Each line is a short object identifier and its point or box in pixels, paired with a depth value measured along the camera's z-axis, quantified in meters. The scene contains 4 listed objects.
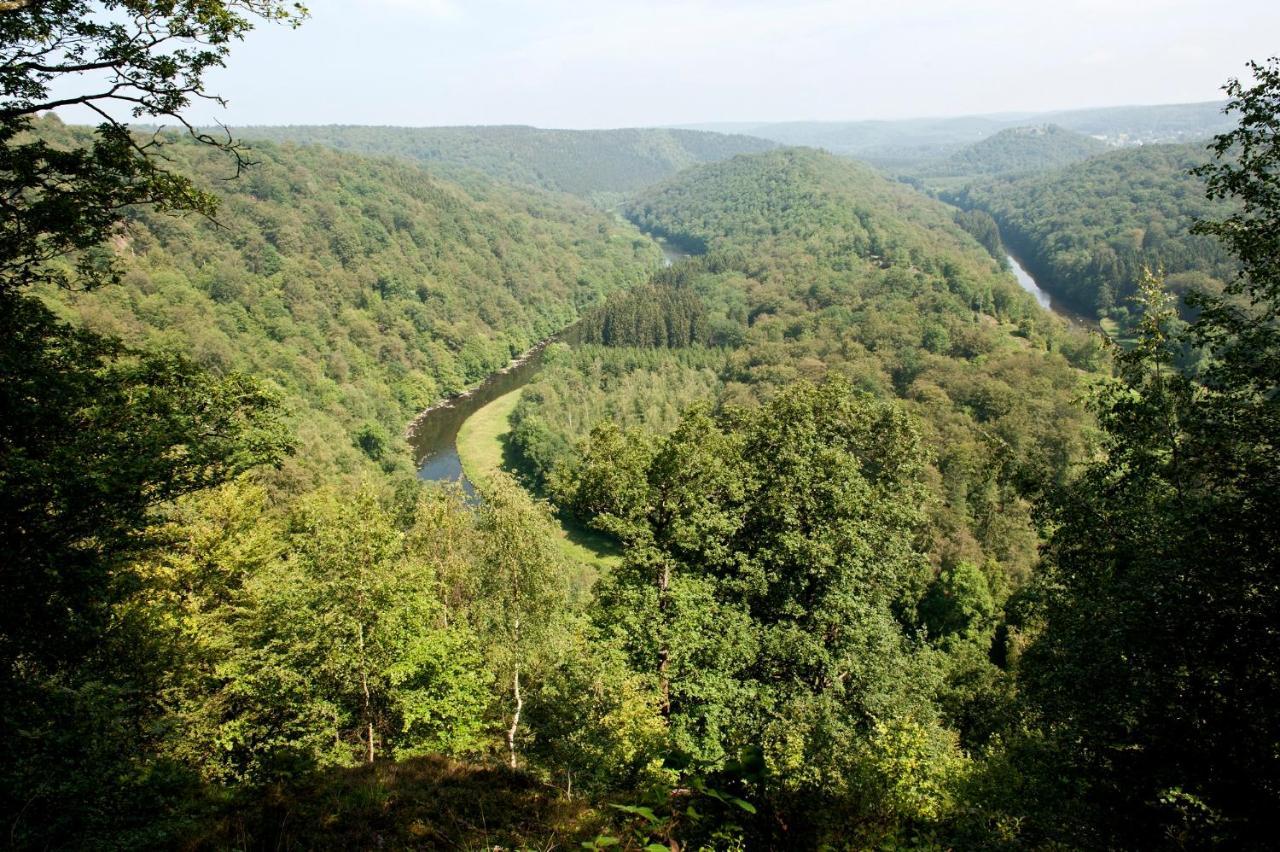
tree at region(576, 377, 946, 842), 16.12
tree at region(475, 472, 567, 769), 18.92
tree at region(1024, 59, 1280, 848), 7.21
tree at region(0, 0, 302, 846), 7.78
